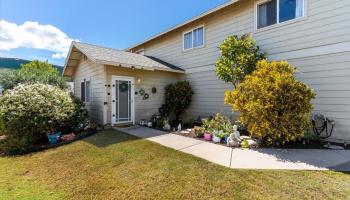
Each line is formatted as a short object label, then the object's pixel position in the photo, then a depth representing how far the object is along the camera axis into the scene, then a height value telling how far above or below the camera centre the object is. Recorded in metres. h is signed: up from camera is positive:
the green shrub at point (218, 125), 6.75 -1.07
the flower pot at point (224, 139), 6.33 -1.43
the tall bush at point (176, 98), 10.12 -0.13
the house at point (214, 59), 6.00 +1.58
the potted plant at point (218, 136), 6.33 -1.33
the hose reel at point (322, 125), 6.17 -0.95
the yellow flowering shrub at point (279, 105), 5.37 -0.25
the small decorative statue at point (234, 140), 5.80 -1.34
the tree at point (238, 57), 7.30 +1.48
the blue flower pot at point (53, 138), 6.89 -1.53
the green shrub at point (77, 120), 7.95 -1.03
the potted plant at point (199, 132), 7.00 -1.33
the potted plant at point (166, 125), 8.55 -1.33
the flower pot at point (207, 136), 6.62 -1.39
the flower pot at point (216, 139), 6.33 -1.43
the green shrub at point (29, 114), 6.39 -0.65
